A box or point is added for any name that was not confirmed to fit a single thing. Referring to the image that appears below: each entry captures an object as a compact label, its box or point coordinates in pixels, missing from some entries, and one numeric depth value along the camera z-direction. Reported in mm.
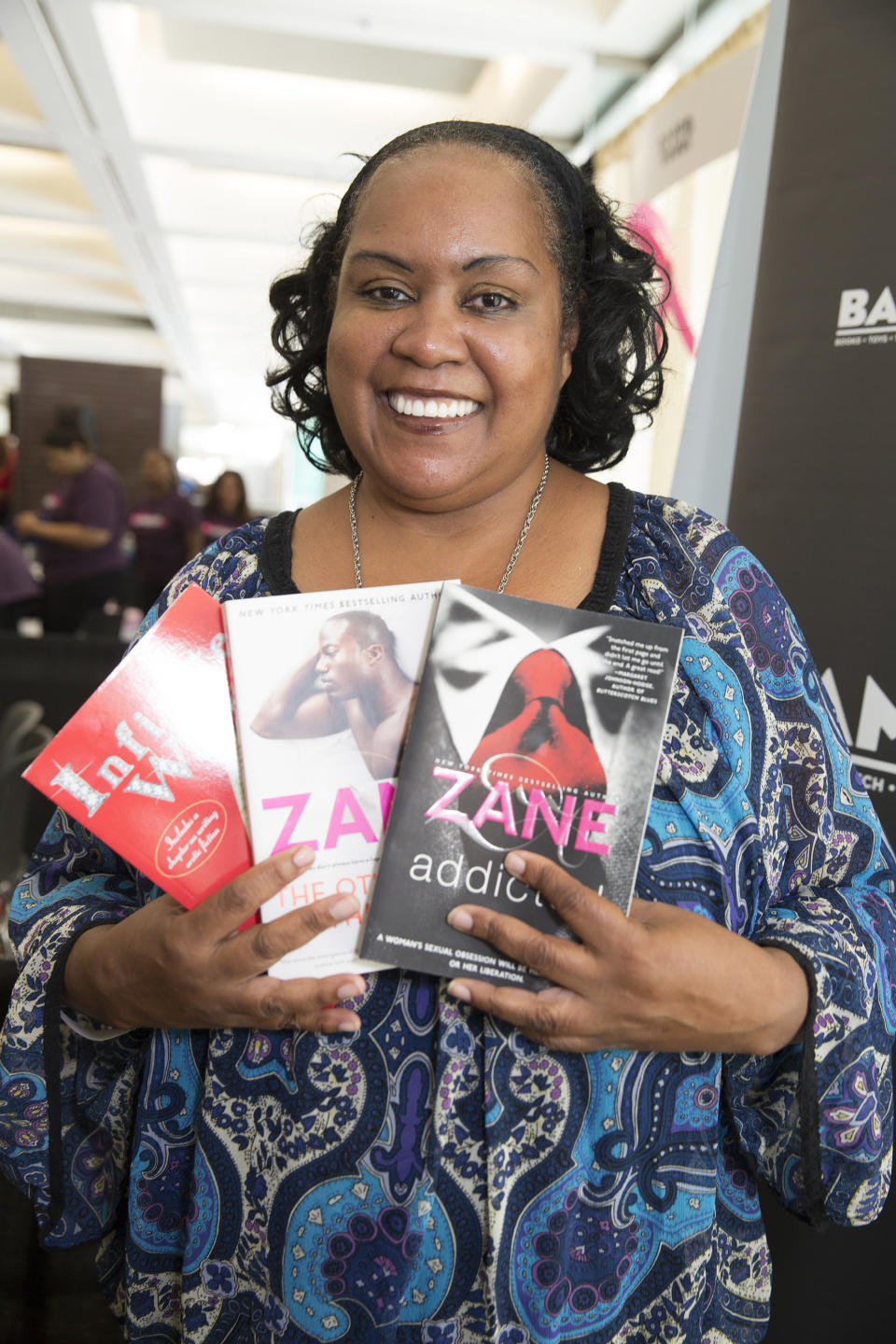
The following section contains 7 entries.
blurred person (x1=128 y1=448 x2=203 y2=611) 7449
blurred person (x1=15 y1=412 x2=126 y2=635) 6316
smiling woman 886
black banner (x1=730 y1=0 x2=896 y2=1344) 1528
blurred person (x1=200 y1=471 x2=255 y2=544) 7914
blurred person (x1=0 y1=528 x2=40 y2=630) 5324
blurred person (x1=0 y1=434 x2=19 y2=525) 7818
